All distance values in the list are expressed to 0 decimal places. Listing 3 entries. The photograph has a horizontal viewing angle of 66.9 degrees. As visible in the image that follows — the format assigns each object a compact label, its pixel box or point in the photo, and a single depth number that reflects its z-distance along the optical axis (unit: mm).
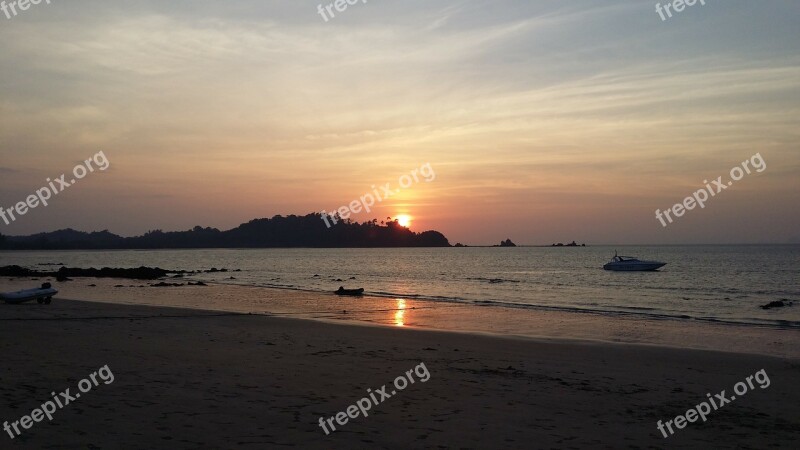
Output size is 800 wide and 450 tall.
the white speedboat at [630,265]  88375
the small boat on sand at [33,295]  29469
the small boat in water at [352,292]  48312
